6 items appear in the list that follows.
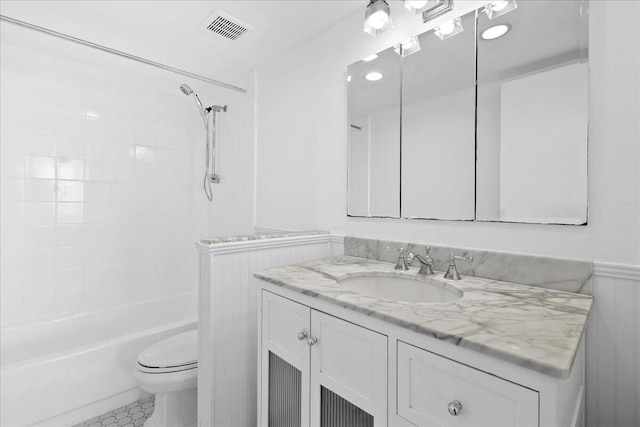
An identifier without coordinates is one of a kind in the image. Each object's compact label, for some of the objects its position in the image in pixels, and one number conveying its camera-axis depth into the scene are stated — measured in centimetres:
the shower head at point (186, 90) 227
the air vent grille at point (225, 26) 168
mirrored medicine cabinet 102
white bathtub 157
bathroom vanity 61
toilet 152
